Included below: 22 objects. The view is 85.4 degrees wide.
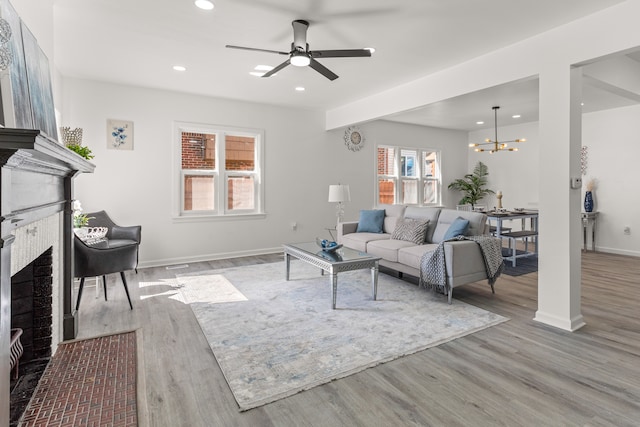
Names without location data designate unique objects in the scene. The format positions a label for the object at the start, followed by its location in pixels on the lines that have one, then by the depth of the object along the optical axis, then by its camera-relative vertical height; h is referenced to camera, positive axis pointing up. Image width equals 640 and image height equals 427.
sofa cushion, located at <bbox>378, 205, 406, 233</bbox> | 5.34 -0.10
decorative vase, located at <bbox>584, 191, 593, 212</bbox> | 6.54 +0.14
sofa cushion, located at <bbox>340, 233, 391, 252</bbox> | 4.90 -0.42
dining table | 5.41 -0.38
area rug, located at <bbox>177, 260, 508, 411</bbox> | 2.26 -1.00
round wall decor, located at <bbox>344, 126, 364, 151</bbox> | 7.13 +1.49
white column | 2.95 +0.11
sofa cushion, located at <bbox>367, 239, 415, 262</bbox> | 4.31 -0.49
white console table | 6.52 -0.30
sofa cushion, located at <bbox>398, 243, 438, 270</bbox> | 3.91 -0.51
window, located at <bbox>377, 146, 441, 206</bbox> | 7.84 +0.80
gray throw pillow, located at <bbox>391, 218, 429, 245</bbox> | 4.49 -0.27
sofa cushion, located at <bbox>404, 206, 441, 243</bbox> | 4.65 -0.07
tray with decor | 3.83 -0.41
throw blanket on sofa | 3.57 -0.58
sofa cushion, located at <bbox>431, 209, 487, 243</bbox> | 4.09 -0.16
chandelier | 6.20 +1.84
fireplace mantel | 1.16 +0.11
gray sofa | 3.55 -0.43
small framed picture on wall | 4.97 +1.10
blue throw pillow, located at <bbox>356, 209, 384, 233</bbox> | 5.41 -0.19
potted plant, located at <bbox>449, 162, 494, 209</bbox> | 8.56 +0.59
